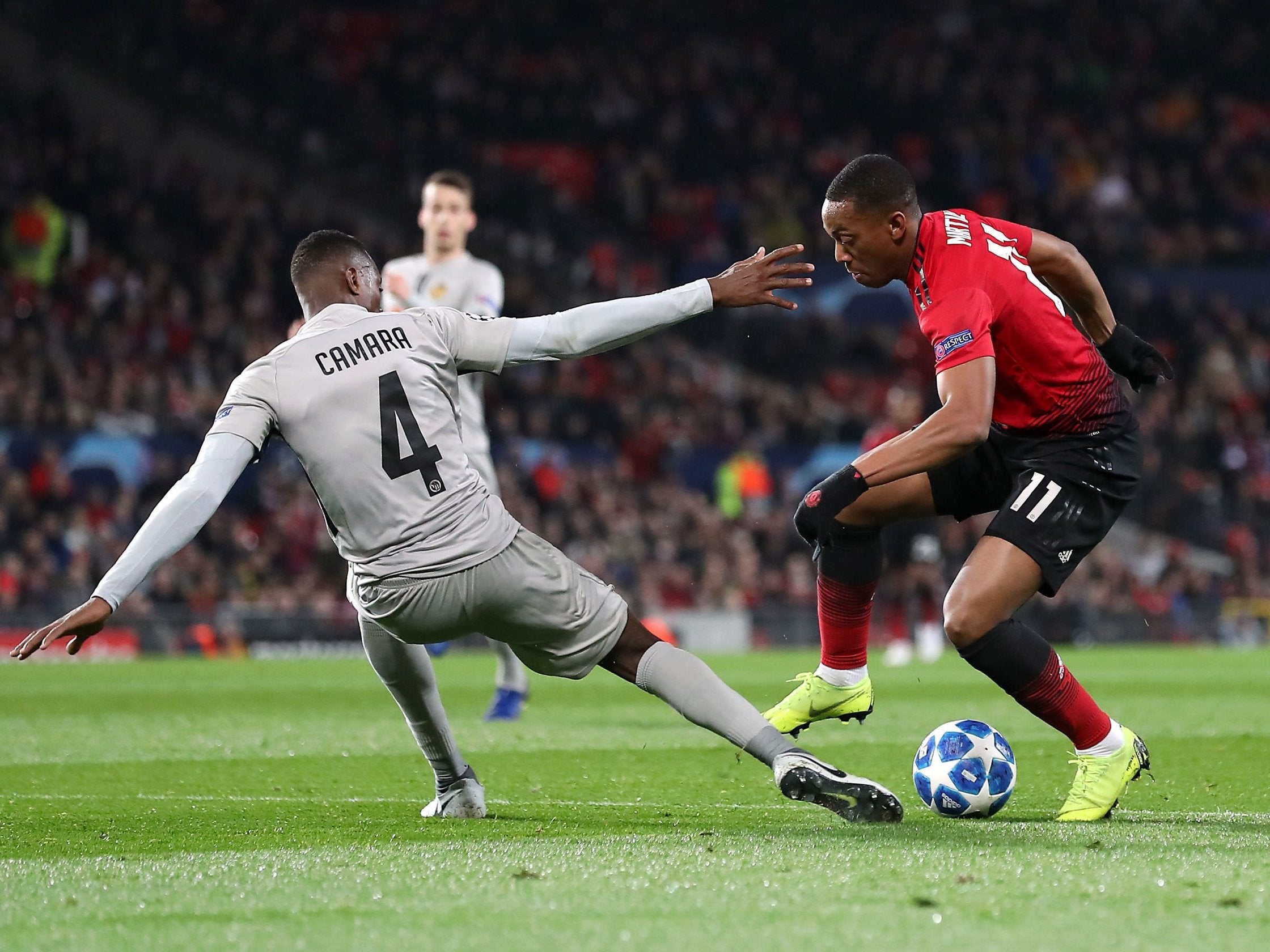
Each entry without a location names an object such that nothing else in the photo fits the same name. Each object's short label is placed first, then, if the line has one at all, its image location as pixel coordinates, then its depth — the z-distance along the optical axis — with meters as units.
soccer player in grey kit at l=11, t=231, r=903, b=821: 9.87
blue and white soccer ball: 10.34
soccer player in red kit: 10.36
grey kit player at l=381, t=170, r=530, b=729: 17.91
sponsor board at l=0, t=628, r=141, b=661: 36.84
